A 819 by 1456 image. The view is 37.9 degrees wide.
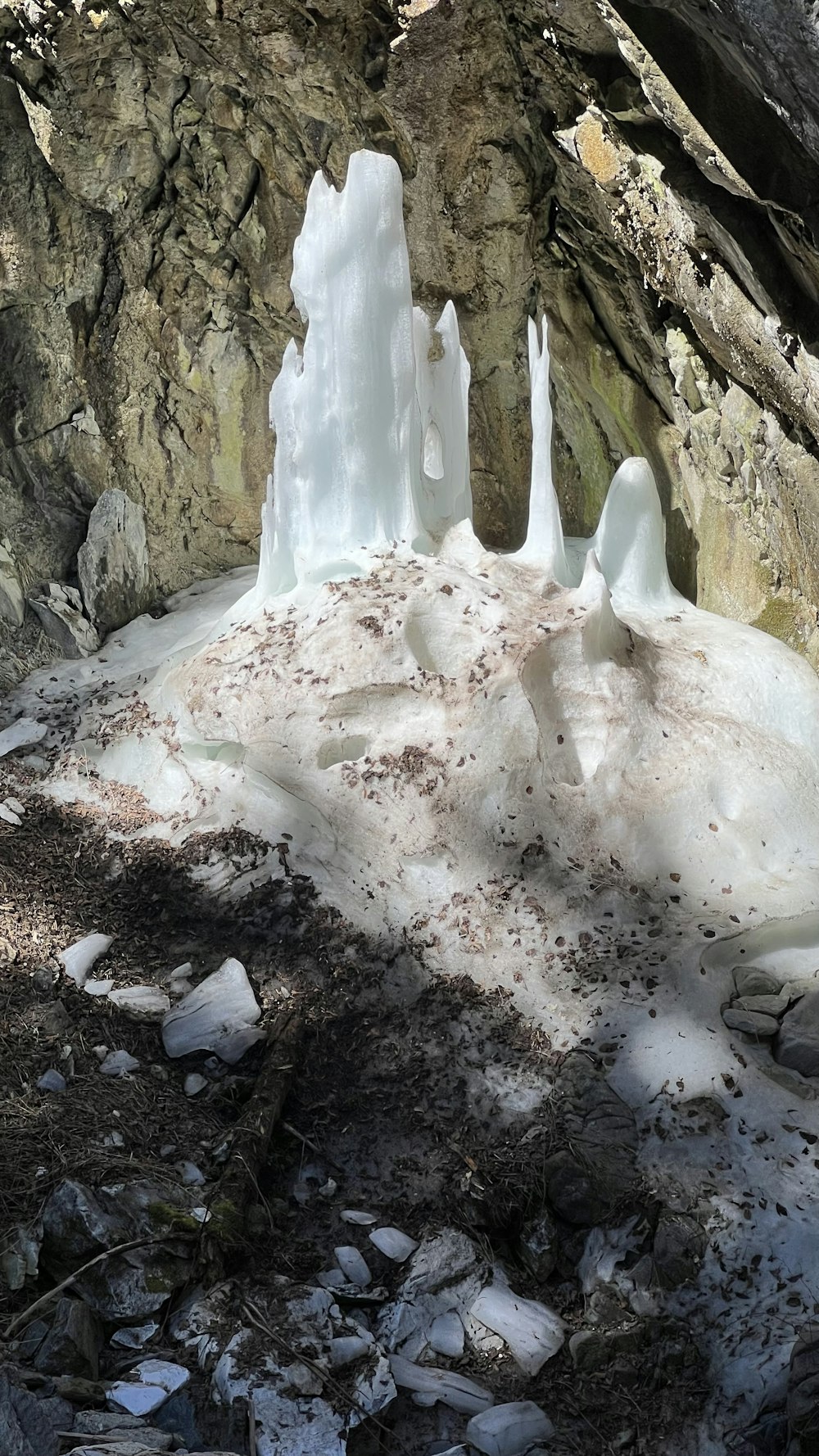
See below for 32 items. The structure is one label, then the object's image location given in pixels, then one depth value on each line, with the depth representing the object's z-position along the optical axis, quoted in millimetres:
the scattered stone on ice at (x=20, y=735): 5961
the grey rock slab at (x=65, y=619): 6711
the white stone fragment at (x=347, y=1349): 3098
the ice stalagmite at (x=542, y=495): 5590
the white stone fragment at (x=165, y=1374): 2938
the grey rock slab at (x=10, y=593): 6582
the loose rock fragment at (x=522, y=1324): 3207
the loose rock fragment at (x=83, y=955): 4477
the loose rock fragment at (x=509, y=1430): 2928
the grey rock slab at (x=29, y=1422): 2514
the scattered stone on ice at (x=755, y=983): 4254
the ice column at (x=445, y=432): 5992
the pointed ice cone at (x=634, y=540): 5871
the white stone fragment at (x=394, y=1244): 3529
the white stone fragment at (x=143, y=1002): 4320
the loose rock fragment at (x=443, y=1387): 3078
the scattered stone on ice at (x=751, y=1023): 4086
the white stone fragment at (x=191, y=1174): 3586
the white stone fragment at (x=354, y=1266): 3439
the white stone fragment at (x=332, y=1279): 3395
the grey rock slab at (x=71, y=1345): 2902
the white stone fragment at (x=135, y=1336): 3094
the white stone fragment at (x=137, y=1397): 2844
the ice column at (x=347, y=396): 5578
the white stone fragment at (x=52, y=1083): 3859
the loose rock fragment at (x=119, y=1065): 4010
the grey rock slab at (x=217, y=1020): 4180
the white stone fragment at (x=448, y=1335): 3246
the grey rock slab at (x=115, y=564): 6887
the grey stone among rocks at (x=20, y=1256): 3132
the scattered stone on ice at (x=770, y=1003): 4145
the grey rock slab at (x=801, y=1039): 3975
